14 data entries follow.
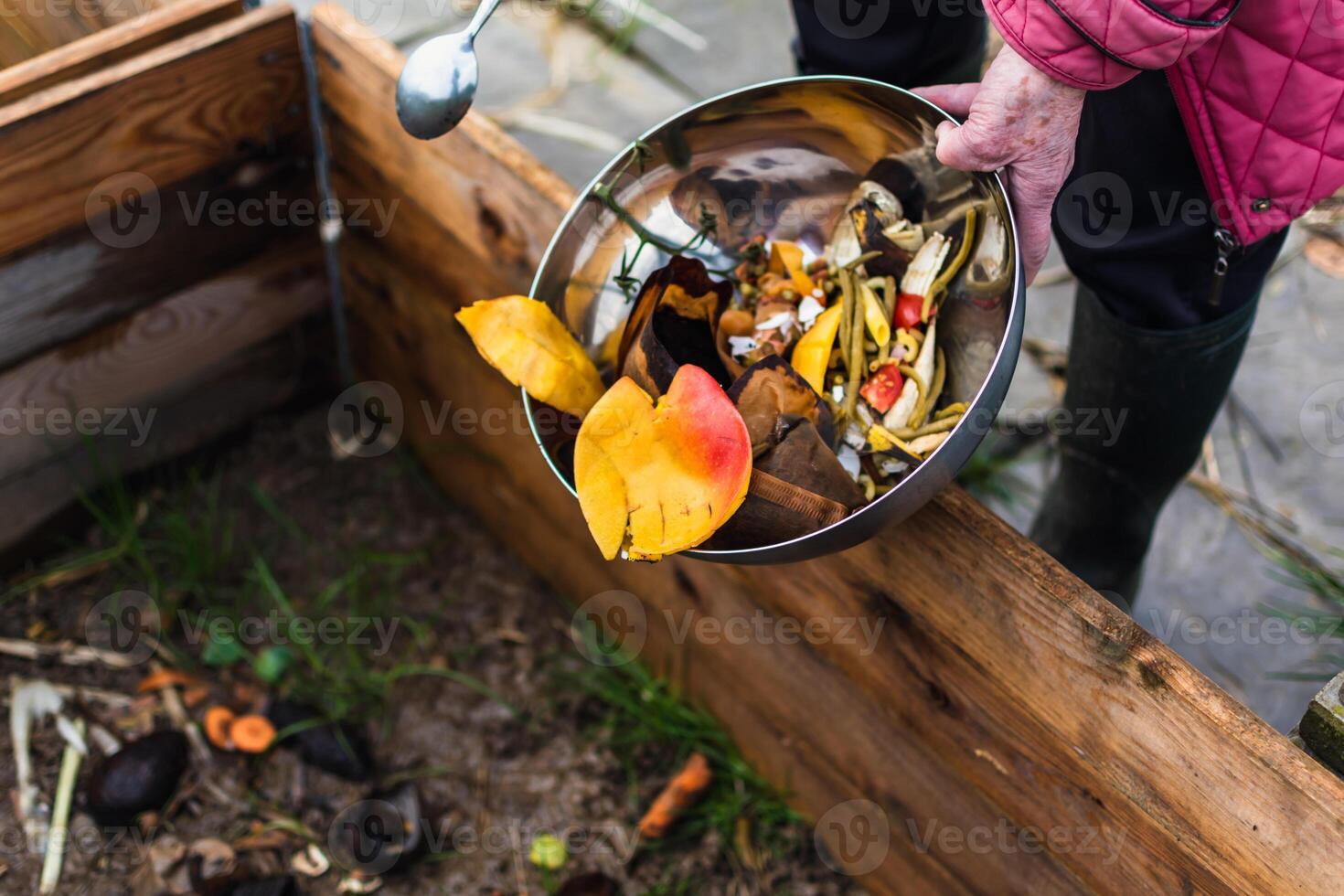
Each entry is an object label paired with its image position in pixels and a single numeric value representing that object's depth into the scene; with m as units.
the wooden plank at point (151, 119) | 1.59
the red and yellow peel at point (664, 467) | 0.99
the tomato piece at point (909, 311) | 1.25
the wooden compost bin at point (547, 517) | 1.11
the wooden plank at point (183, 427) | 1.97
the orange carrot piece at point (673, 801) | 1.78
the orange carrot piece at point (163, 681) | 1.91
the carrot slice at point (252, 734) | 1.83
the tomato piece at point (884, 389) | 1.21
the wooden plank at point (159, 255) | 1.72
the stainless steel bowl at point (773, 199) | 1.18
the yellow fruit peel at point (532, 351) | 1.14
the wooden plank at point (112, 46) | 1.62
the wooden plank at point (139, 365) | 1.84
